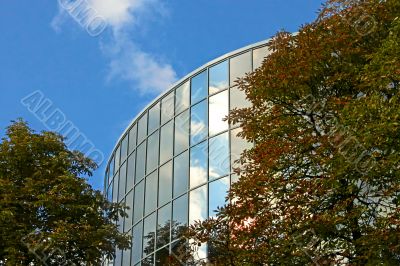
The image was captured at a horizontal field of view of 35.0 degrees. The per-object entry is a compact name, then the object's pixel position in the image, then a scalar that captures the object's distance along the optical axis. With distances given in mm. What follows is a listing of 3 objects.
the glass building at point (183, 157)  26969
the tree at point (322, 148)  12203
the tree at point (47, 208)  16719
